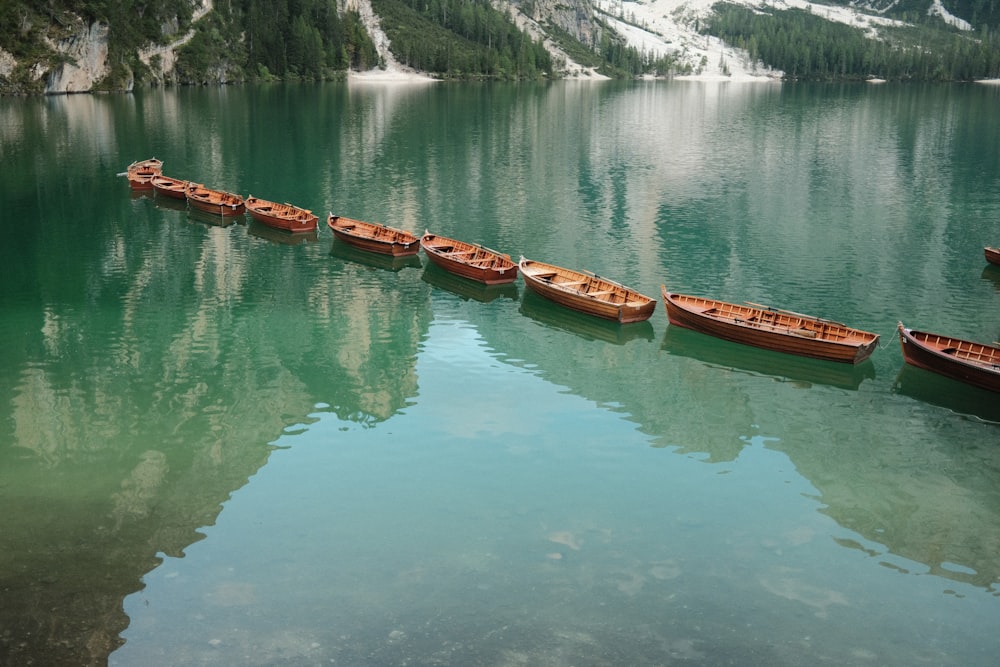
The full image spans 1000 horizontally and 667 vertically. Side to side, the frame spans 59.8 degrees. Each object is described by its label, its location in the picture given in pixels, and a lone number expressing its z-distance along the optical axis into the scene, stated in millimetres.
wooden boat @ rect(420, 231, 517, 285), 51469
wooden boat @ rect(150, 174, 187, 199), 74688
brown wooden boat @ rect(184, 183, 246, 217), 69188
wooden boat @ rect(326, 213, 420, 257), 57250
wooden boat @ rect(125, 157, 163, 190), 78562
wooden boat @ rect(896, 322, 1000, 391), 36594
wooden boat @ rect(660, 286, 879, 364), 39750
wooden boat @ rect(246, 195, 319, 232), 63875
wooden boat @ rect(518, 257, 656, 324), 45062
